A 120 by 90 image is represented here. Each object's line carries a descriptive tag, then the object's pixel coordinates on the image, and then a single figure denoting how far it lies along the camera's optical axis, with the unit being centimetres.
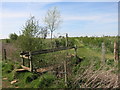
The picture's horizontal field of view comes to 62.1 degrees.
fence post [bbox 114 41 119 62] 476
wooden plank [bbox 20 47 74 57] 424
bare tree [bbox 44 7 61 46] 1269
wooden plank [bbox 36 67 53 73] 384
